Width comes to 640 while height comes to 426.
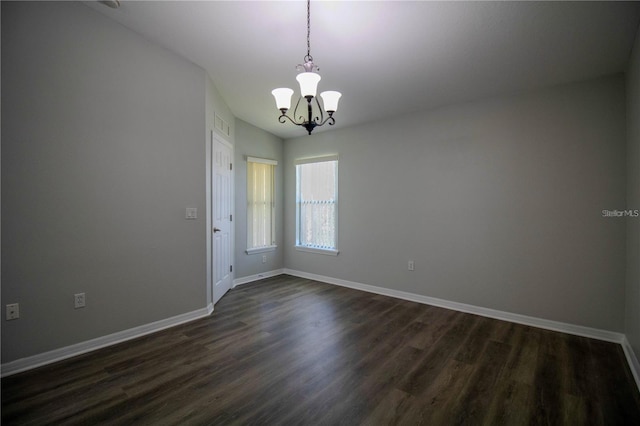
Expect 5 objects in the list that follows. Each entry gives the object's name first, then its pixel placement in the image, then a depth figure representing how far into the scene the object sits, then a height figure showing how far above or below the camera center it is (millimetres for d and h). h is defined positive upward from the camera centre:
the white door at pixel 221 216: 3764 -107
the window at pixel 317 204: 4965 +82
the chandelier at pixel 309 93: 2098 +865
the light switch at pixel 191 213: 3280 -51
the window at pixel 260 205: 5043 +63
